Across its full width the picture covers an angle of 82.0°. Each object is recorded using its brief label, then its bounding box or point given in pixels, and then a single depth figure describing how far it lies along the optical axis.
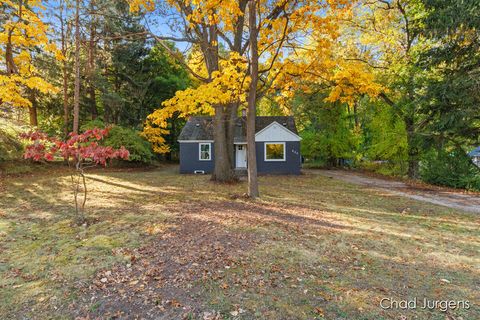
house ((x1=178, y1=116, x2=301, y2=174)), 18.44
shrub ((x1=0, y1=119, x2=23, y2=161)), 12.41
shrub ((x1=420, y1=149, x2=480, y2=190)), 12.22
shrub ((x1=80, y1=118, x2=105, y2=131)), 16.81
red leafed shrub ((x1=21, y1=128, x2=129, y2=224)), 5.40
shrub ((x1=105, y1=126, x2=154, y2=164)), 17.22
